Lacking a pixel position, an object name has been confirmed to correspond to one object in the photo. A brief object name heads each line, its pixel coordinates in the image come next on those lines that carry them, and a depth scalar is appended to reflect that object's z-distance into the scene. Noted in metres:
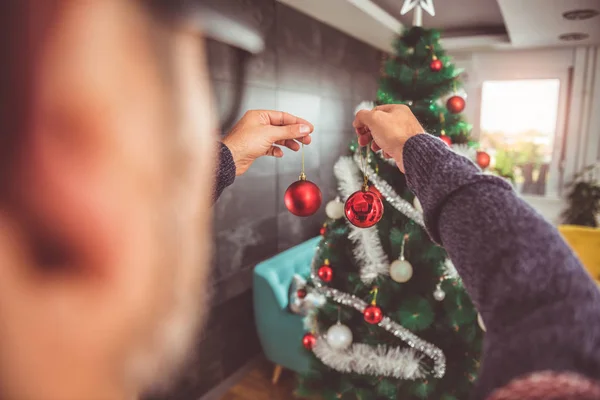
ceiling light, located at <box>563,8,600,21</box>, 2.40
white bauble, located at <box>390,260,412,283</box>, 1.16
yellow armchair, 2.51
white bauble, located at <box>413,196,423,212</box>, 1.16
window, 3.69
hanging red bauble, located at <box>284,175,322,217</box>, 0.57
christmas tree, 1.18
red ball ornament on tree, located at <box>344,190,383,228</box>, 0.60
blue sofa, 2.01
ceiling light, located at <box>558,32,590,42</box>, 3.02
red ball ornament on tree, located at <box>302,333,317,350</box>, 1.43
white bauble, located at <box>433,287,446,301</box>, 1.18
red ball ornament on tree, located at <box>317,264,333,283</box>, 1.29
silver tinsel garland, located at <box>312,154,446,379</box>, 1.18
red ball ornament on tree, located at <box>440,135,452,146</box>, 1.17
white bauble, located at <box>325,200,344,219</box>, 1.27
